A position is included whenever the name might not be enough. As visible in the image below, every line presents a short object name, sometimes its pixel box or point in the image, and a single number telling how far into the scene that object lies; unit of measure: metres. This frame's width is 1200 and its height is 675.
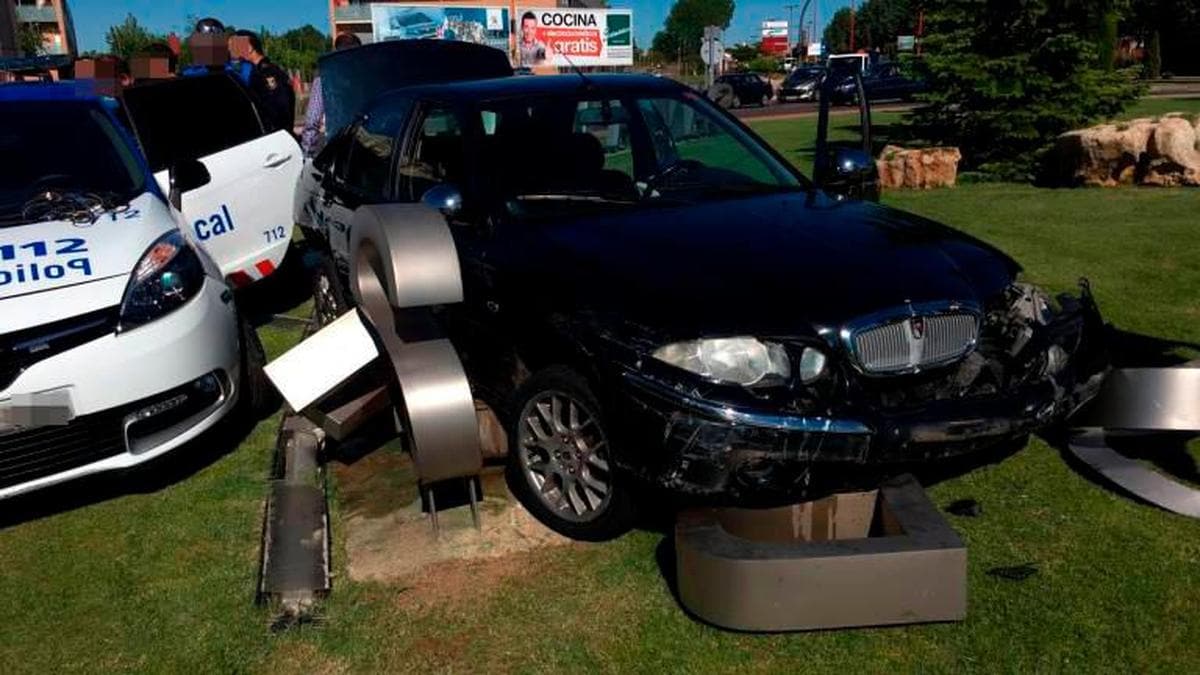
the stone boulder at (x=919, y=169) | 12.08
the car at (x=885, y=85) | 33.94
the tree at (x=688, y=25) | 81.56
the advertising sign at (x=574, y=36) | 25.86
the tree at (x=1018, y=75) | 12.47
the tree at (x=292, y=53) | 58.47
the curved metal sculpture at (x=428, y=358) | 3.55
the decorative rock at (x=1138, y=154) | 10.84
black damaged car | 2.95
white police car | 3.66
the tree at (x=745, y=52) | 76.00
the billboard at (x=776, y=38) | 95.44
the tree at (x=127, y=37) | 49.17
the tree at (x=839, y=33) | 94.99
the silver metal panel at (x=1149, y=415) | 3.55
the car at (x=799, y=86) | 38.66
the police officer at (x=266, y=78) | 8.29
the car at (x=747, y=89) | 38.25
